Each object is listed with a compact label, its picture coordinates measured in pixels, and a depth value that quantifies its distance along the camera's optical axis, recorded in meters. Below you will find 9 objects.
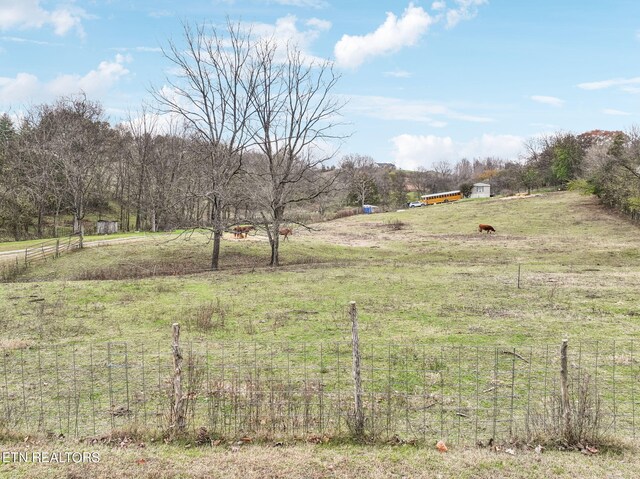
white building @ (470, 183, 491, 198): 90.50
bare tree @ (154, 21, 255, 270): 27.97
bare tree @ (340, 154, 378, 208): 88.94
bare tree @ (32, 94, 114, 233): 38.66
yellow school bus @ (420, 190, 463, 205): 86.56
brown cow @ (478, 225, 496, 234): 48.09
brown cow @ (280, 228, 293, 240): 36.07
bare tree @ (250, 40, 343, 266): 28.16
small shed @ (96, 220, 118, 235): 49.21
